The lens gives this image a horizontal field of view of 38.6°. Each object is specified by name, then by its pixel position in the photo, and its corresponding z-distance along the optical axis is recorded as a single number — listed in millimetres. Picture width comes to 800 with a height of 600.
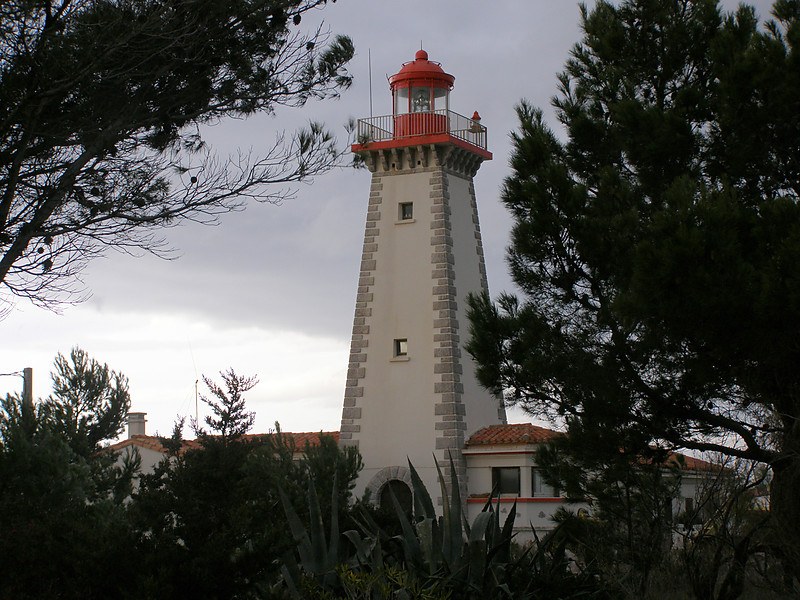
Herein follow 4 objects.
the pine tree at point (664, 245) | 11344
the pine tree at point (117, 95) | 11211
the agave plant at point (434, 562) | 10062
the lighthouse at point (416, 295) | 28375
